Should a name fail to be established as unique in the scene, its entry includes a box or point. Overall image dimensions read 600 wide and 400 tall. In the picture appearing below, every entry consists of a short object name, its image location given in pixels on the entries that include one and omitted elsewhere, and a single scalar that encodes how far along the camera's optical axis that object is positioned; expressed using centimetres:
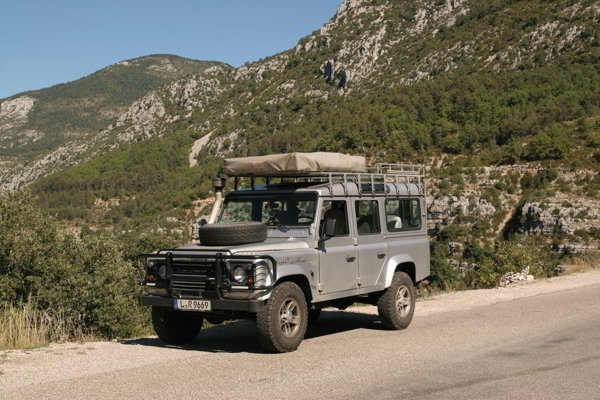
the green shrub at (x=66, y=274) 1372
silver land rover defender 791
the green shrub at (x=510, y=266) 1872
